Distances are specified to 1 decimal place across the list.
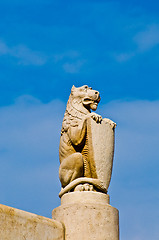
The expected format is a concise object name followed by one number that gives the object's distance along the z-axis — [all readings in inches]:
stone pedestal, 772.6
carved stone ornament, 825.5
